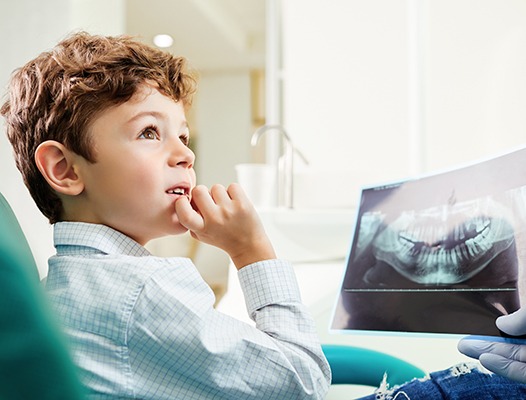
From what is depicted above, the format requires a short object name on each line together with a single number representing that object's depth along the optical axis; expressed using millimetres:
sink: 1957
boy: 641
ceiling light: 5621
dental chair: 378
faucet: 2191
